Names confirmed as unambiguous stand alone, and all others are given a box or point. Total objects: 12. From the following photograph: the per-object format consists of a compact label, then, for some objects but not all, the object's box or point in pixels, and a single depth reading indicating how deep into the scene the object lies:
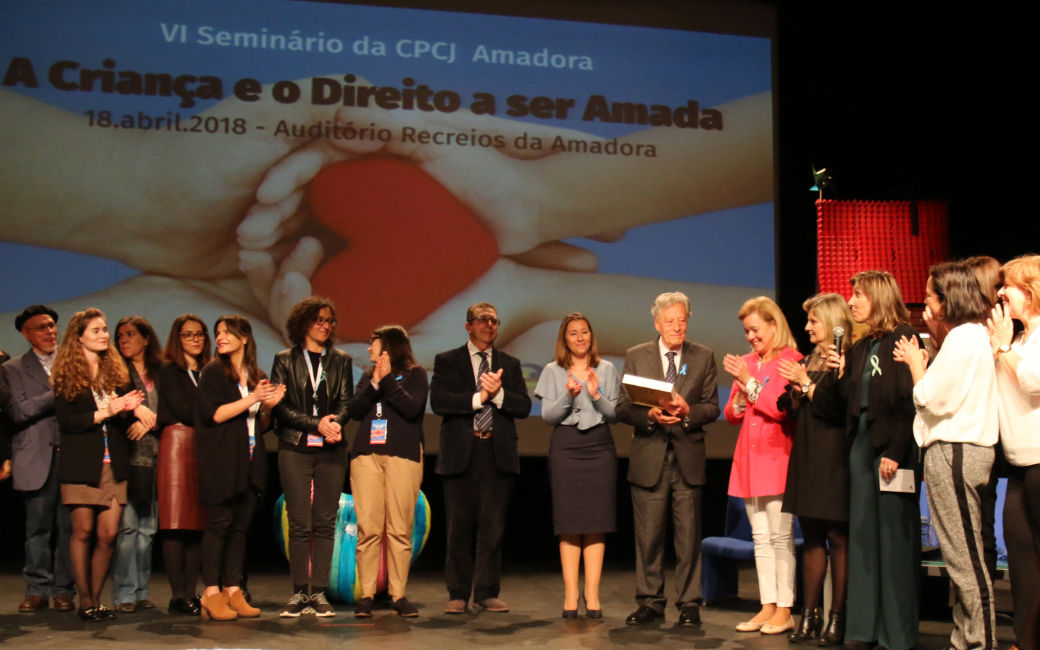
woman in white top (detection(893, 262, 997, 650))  3.62
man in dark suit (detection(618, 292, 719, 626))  4.59
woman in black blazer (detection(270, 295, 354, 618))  4.69
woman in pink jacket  4.40
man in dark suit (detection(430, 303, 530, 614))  4.86
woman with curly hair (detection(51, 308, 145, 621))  4.55
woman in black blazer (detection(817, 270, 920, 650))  3.92
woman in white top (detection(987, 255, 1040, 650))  3.49
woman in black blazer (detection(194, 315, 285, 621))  4.59
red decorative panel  6.39
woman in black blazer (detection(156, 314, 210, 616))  4.72
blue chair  5.23
